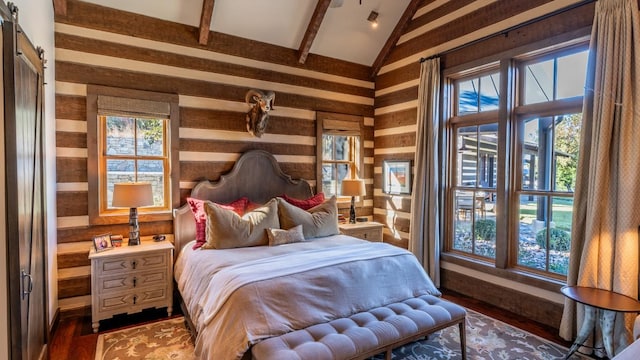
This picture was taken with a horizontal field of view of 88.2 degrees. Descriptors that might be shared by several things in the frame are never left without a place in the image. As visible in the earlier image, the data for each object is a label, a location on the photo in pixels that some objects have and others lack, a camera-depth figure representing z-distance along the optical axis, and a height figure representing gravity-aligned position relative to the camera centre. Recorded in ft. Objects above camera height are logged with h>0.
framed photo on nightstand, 10.41 -2.20
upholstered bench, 6.29 -3.30
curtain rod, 9.82 +5.12
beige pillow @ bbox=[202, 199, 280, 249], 10.59 -1.77
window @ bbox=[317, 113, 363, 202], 16.16 +1.31
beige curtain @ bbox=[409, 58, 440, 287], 13.87 -0.10
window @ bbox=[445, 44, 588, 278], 10.58 +0.63
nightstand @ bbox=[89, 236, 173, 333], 10.08 -3.37
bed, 7.00 -2.68
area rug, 8.79 -4.78
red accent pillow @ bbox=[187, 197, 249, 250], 11.32 -1.34
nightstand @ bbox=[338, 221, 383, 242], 14.92 -2.51
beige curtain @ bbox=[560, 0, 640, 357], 8.46 +0.21
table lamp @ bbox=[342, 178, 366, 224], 15.42 -0.59
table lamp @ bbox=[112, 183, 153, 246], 10.44 -0.67
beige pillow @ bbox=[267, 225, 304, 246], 11.13 -2.09
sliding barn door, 5.53 -0.35
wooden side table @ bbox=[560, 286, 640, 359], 7.81 -2.97
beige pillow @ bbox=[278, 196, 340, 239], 12.07 -1.64
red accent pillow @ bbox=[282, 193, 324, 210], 13.71 -1.12
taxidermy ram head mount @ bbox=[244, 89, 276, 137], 13.36 +2.70
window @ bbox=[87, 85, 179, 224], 11.25 +0.98
